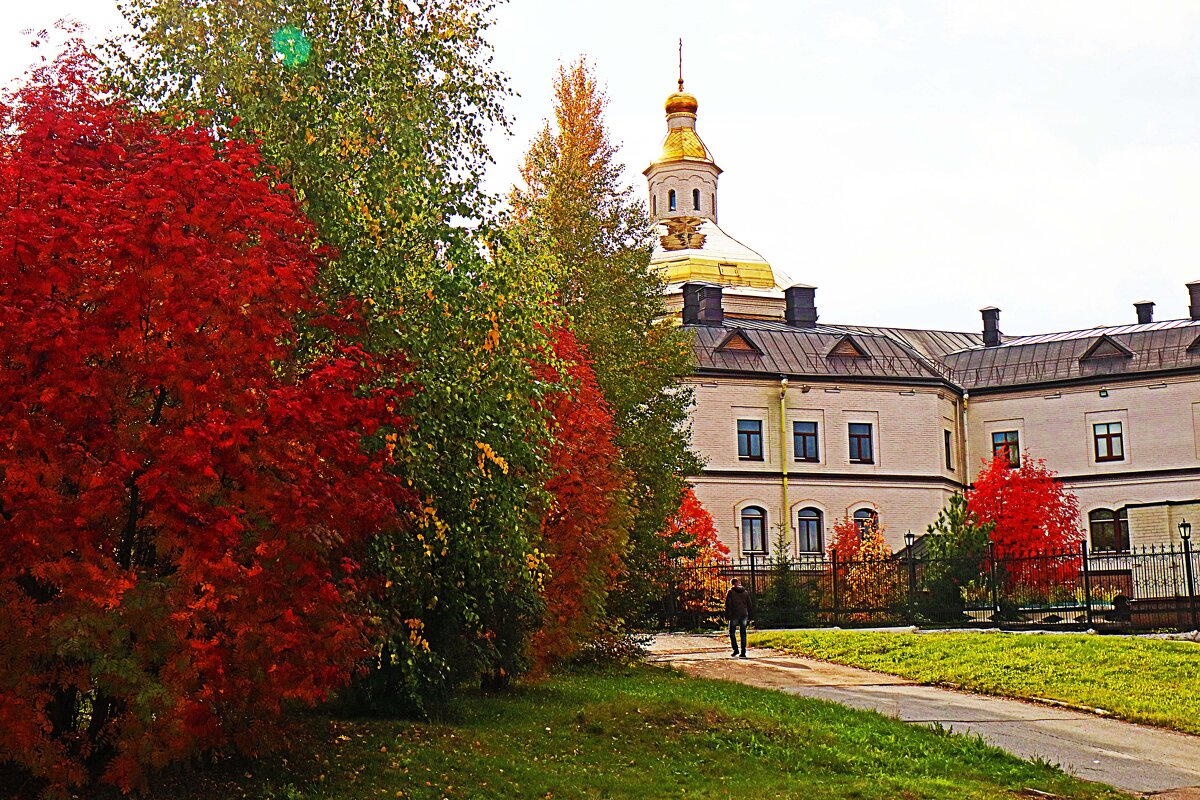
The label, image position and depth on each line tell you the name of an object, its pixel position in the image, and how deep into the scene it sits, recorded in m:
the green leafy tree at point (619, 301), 20.27
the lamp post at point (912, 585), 27.38
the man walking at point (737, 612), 22.69
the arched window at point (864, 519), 41.34
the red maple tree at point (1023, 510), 34.81
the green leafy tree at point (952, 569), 26.75
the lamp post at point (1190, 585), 22.03
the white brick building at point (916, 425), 42.03
